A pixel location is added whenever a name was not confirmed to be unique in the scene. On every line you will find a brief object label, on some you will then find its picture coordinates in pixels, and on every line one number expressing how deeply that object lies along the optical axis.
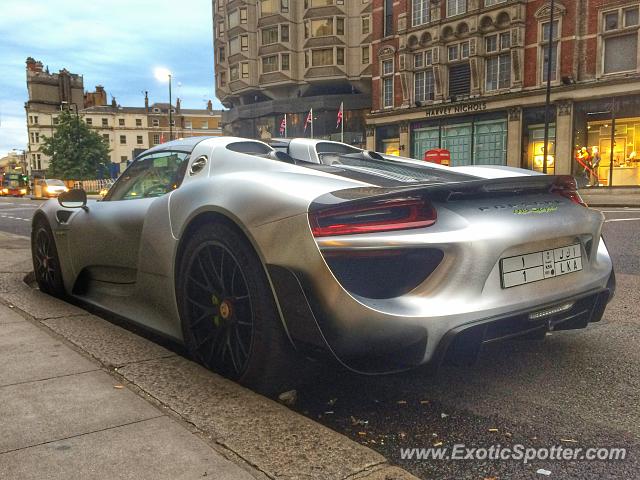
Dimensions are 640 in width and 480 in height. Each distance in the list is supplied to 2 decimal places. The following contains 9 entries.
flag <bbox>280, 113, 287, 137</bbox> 43.12
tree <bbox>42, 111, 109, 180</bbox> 57.16
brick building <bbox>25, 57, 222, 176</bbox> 93.06
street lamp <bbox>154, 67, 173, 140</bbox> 41.34
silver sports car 2.12
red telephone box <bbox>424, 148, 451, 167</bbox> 27.34
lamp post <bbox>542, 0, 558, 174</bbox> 23.75
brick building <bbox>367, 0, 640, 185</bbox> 25.59
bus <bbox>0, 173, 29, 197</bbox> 60.09
